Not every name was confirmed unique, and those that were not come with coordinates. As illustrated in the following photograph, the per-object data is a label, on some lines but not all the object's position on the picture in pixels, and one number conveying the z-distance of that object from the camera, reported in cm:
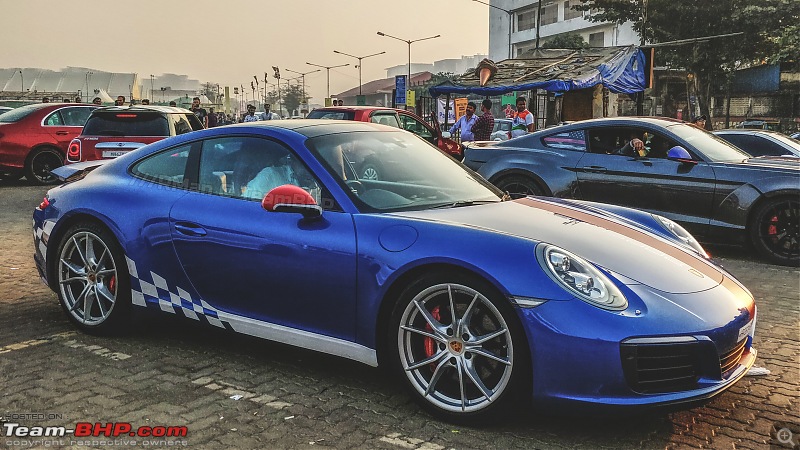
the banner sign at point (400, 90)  2855
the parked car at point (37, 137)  1442
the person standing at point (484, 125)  1485
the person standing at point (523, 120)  1565
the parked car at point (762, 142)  1113
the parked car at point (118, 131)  1071
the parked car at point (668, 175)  747
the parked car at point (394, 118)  1338
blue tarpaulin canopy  1644
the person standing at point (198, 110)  2169
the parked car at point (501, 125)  2546
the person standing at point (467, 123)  1511
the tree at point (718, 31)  3500
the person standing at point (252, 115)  2252
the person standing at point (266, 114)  2238
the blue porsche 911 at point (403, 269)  301
